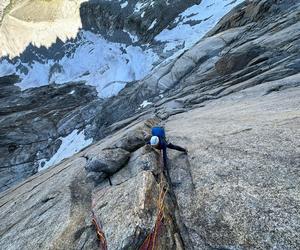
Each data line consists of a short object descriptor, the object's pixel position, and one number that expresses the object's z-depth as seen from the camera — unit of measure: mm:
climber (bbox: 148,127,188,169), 6524
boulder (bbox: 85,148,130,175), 6690
